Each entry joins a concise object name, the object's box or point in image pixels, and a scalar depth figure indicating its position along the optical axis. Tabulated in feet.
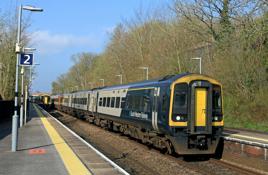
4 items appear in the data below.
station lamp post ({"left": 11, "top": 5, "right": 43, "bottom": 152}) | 47.37
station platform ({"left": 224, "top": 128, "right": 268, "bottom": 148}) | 62.16
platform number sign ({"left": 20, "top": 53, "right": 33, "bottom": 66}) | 51.44
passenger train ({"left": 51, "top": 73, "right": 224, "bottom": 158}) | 47.65
